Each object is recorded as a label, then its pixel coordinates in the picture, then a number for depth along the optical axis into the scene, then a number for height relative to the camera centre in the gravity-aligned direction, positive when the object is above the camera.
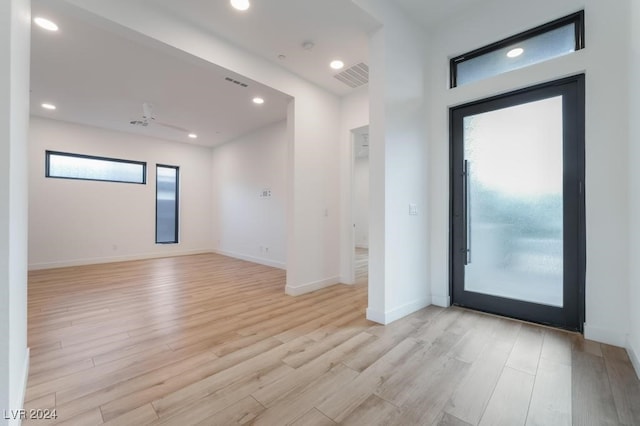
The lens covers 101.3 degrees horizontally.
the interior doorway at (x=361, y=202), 8.93 +0.40
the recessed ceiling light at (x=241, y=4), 2.55 +2.06
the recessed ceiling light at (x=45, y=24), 2.66 +1.96
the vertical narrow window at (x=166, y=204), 7.05 +0.24
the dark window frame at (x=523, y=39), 2.38 +1.82
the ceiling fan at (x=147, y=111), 4.49 +1.78
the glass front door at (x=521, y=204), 2.43 +0.10
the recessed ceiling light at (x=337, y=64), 3.56 +2.06
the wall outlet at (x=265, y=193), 6.01 +0.47
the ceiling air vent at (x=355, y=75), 3.70 +2.04
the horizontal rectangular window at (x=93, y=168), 5.66 +1.04
